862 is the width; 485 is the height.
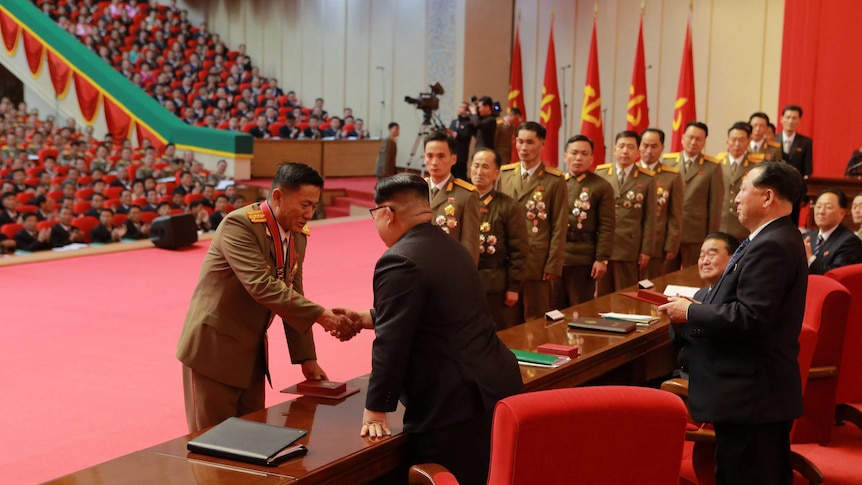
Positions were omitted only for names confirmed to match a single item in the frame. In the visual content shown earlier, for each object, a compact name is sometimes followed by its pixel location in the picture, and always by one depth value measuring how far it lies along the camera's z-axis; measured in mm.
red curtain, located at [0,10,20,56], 15016
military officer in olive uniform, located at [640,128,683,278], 5414
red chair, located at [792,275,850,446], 3209
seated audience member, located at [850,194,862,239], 4883
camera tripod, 12477
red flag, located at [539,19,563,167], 10695
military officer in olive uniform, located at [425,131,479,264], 3857
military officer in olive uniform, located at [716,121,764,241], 6105
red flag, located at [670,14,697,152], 9727
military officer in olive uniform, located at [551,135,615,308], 4805
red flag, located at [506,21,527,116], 11477
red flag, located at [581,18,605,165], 10211
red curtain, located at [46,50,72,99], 14547
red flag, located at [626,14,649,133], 10180
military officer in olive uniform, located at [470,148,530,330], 4113
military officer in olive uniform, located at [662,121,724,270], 5793
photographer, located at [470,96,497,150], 9656
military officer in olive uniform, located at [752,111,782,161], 6902
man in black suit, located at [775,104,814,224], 7406
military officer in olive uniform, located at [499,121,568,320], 4512
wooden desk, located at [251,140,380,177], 12586
